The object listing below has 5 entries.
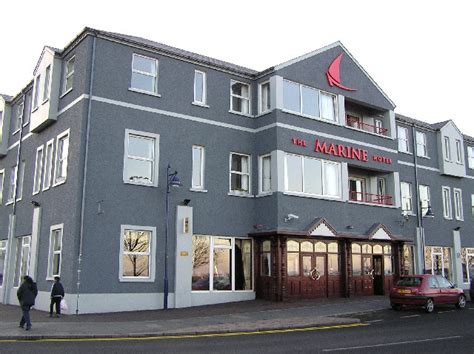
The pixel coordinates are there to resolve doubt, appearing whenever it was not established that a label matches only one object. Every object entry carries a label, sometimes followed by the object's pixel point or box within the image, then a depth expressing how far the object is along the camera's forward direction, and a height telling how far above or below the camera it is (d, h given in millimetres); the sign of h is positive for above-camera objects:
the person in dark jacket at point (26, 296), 15492 -522
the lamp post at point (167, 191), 21766 +3668
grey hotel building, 21500 +4589
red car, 21266 -525
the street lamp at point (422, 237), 32750 +2557
